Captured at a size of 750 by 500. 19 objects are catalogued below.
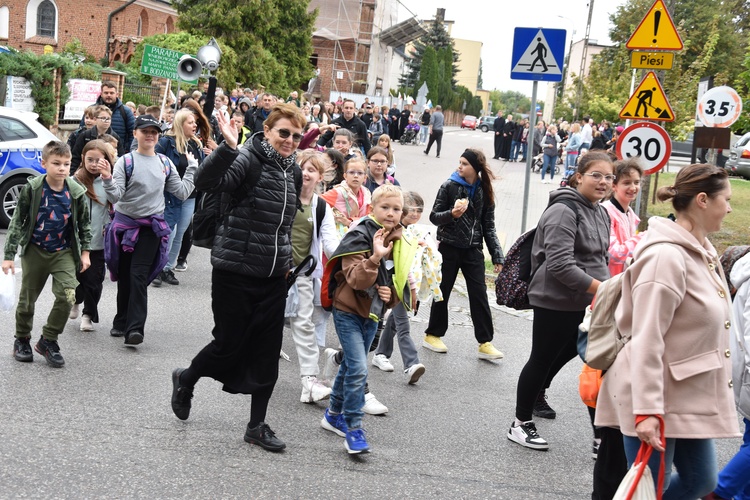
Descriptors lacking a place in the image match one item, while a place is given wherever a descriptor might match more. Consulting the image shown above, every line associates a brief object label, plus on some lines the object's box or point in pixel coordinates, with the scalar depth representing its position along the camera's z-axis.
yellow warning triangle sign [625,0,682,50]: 10.62
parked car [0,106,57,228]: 12.53
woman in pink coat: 3.59
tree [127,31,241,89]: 31.81
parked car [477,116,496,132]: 81.67
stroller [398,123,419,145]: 40.38
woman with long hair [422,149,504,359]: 7.74
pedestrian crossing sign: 10.43
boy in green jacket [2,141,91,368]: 6.52
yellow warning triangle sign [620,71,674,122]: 10.85
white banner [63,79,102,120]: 22.30
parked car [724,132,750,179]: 31.91
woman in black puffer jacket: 5.18
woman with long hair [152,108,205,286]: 9.09
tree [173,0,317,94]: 37.88
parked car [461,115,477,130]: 85.69
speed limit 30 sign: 10.25
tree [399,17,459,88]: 90.07
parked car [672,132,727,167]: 46.15
